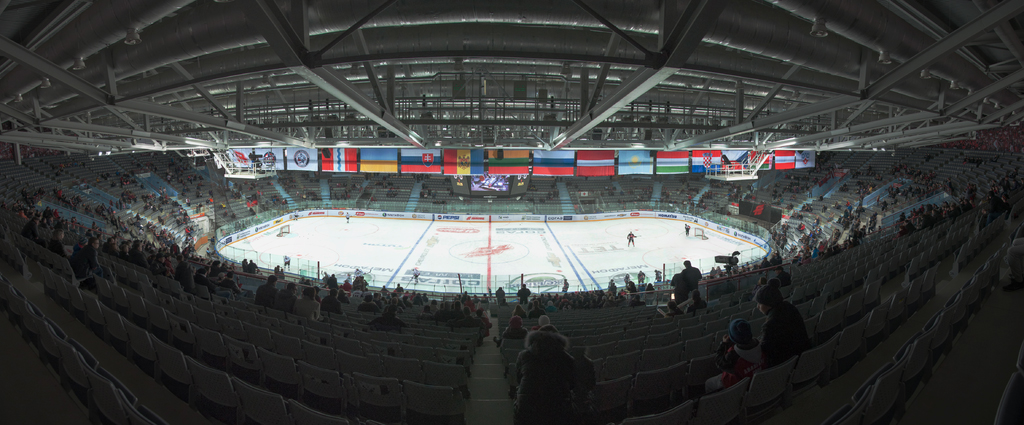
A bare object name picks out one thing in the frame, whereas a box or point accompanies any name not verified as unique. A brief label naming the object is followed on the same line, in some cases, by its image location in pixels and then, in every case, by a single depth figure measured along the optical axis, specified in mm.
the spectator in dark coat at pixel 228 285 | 9564
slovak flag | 27750
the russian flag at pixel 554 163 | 26781
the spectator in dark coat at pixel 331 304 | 7848
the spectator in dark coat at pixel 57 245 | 8031
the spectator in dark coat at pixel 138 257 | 9109
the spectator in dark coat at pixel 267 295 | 7414
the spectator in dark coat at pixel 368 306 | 8397
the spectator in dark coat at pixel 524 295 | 12484
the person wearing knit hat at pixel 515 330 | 5723
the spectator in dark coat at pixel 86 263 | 6867
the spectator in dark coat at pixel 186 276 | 8133
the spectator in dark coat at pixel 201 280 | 8596
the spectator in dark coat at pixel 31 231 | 9578
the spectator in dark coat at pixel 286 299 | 7074
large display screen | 35812
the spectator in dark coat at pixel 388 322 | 6684
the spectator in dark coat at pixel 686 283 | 8594
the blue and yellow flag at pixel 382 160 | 28172
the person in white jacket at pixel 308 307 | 6730
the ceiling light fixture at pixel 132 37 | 5992
